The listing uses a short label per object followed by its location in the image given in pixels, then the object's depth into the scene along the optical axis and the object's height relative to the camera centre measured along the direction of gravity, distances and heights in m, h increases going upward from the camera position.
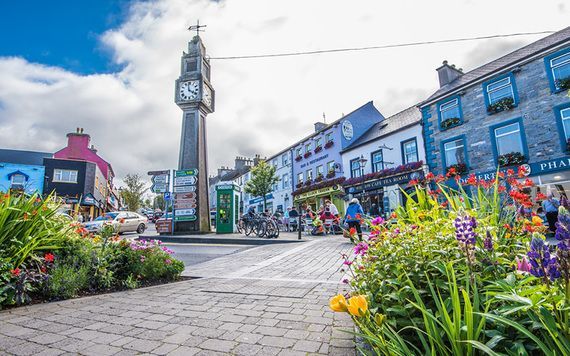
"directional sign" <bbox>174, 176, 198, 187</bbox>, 15.61 +2.30
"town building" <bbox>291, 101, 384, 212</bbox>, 25.36 +5.82
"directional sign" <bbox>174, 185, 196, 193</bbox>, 15.58 +1.88
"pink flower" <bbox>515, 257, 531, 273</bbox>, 1.50 -0.31
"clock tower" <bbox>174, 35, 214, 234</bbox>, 15.82 +5.73
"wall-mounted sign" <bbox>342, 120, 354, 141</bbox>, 25.47 +7.59
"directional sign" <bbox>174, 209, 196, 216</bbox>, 15.61 +0.61
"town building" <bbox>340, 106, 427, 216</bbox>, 18.95 +3.72
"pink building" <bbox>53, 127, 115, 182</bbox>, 35.22 +9.96
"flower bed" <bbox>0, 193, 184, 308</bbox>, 3.50 -0.43
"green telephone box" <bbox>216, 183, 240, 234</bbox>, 16.38 +0.66
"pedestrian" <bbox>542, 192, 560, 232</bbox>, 7.91 -0.27
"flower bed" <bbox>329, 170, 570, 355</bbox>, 1.25 -0.40
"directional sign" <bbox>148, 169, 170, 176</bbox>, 17.00 +3.07
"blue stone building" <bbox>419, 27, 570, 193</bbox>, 12.94 +4.76
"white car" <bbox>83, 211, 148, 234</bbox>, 17.91 +0.34
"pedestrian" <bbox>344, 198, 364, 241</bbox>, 10.14 +0.18
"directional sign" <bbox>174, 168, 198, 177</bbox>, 15.62 +2.73
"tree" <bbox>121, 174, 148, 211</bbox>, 36.94 +4.39
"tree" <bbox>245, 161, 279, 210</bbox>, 30.17 +4.14
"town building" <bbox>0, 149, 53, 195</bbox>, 26.17 +5.32
